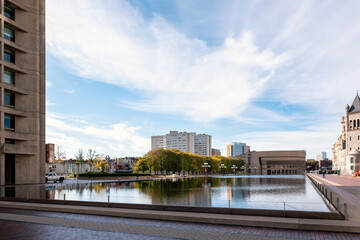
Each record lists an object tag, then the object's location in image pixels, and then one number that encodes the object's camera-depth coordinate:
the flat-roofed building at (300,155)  199.12
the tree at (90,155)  120.09
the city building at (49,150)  63.38
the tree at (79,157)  113.00
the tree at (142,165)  103.44
